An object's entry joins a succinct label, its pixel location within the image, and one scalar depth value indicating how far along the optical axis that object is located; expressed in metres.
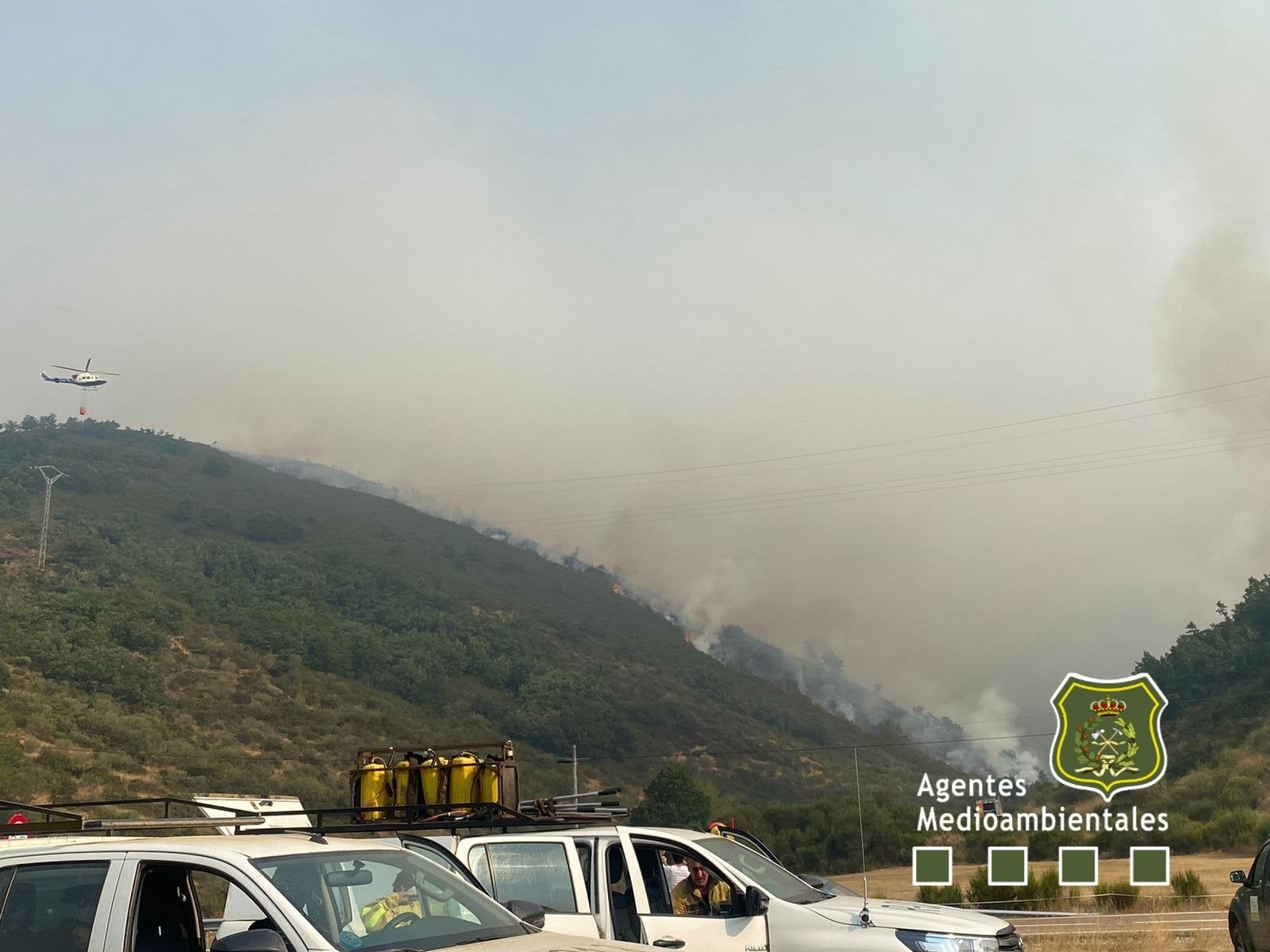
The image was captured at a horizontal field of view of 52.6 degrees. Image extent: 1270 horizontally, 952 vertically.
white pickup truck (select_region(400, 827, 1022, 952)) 9.01
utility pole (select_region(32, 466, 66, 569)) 87.65
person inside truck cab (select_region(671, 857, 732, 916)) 9.41
